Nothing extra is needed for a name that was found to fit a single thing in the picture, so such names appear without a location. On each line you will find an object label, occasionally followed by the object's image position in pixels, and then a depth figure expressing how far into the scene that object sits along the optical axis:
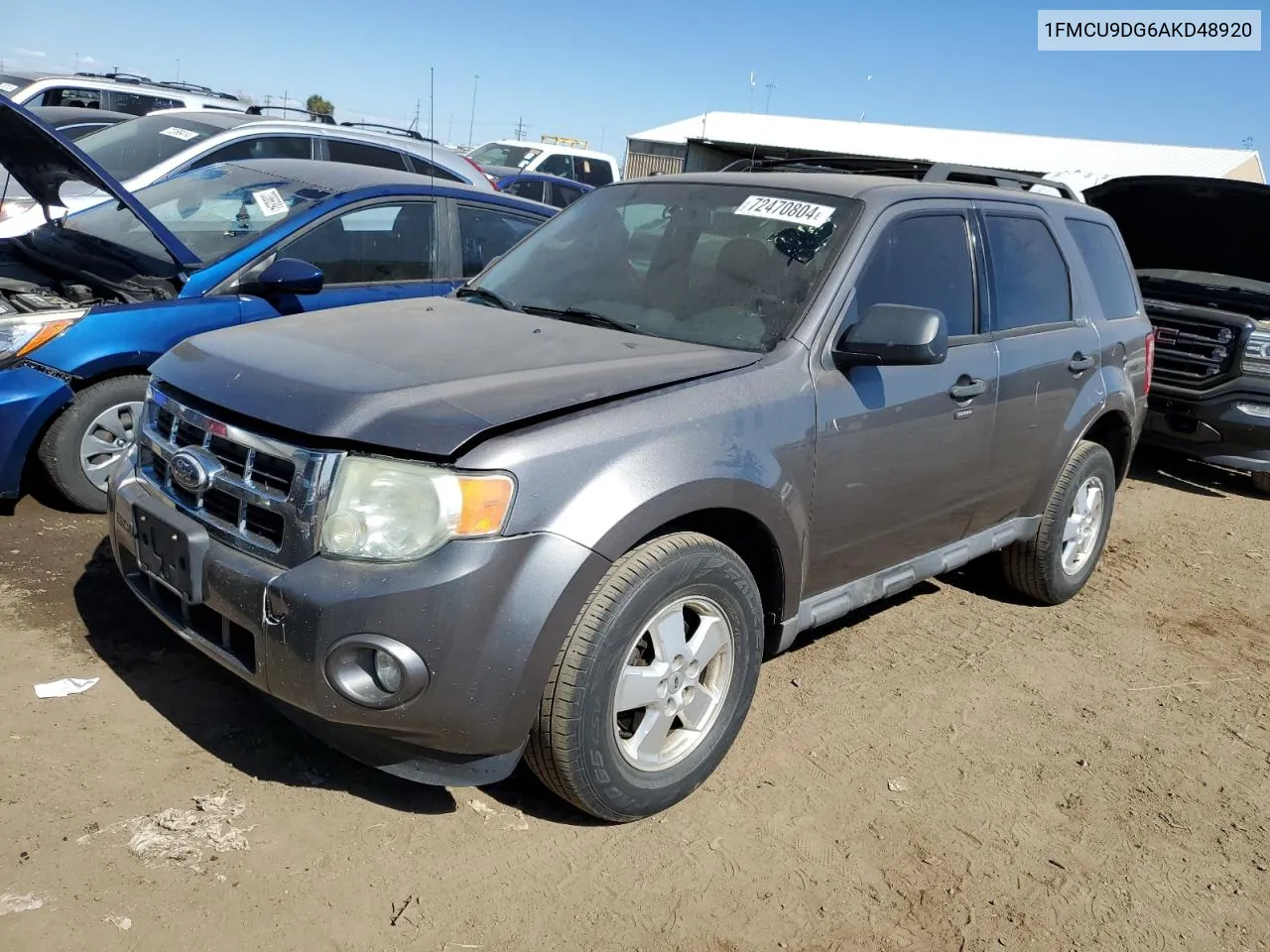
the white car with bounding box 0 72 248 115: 13.38
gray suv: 2.45
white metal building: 33.25
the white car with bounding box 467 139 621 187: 18.09
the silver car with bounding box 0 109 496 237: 8.13
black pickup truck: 7.43
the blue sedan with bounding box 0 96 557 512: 4.39
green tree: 39.72
